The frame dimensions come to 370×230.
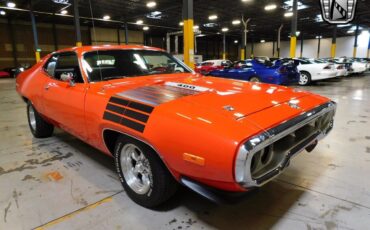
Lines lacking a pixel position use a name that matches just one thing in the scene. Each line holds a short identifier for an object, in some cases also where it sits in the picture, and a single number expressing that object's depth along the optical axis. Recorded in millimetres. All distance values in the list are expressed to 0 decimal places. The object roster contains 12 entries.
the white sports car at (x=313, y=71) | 11531
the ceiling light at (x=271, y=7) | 19825
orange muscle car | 1597
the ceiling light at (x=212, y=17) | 23939
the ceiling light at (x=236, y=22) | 27061
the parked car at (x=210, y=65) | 18344
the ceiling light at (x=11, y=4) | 18388
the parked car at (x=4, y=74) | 22881
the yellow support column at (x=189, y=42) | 9484
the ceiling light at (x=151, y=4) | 18562
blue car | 9773
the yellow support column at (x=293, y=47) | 14455
